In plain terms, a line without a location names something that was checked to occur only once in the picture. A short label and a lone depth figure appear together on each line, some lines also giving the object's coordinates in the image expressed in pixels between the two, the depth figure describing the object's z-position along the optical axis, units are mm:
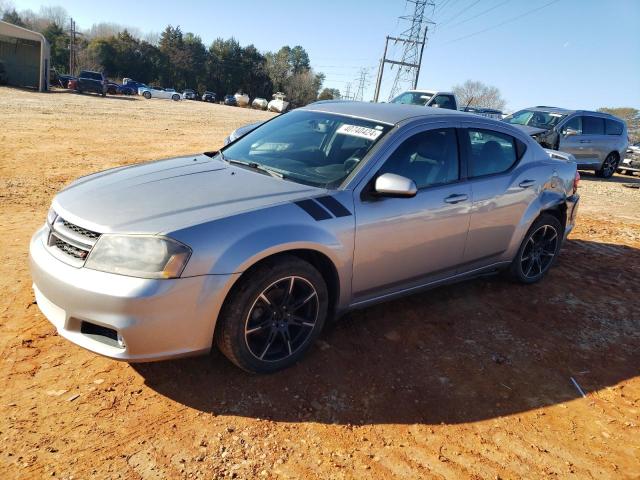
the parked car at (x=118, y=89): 45312
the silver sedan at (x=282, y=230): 2521
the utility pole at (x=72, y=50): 55344
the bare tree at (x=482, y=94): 87938
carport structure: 33469
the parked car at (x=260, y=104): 65062
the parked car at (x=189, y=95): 64688
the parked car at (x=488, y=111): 25889
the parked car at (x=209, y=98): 66781
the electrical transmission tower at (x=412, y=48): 42834
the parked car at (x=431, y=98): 15155
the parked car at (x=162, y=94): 51006
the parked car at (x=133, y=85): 52019
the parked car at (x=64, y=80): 39350
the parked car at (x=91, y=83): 38000
